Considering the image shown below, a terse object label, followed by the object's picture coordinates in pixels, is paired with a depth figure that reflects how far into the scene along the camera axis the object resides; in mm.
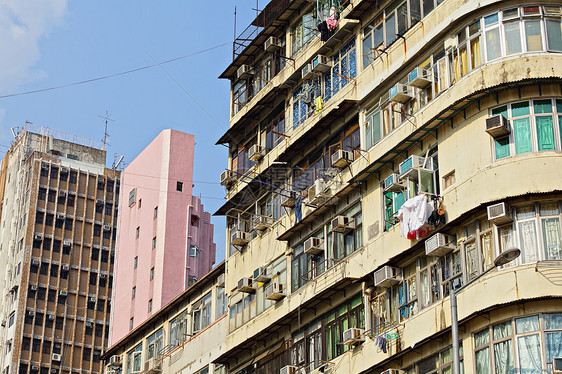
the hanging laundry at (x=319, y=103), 36031
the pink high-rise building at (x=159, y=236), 66938
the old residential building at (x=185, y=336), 42375
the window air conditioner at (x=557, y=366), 23828
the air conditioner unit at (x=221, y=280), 42872
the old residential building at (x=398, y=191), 25969
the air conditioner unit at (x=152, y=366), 46312
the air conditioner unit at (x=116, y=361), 51250
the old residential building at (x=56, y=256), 85000
